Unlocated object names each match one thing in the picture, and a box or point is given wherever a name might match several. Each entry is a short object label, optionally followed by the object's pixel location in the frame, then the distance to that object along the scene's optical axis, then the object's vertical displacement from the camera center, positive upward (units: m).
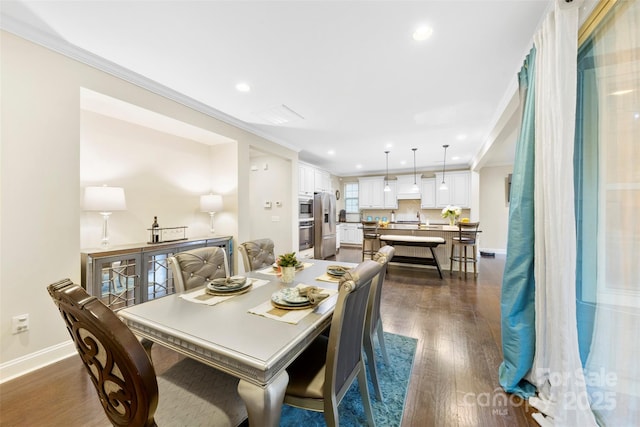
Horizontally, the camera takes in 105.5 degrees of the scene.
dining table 0.89 -0.53
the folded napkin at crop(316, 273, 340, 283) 1.84 -0.51
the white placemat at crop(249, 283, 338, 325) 1.21 -0.53
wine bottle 3.04 -0.25
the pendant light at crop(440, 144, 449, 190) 5.03 +1.36
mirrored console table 2.26 -0.62
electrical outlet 1.84 -0.86
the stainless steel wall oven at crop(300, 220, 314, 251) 5.58 -0.52
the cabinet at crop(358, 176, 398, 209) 7.77 +0.59
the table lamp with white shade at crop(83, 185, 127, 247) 2.43 +0.11
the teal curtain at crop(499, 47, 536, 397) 1.67 -0.47
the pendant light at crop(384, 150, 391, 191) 7.76 +1.07
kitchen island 4.80 -0.45
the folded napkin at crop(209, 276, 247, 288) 1.62 -0.48
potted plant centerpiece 1.81 -0.40
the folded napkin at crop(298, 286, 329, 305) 1.36 -0.48
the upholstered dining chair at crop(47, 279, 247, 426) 0.69 -0.50
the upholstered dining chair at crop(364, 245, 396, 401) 1.63 -0.74
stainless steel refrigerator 6.09 -0.35
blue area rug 1.46 -1.25
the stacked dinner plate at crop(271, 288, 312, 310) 1.33 -0.50
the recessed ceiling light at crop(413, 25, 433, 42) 1.83 +1.38
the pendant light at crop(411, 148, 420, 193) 5.52 +1.20
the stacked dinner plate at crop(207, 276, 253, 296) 1.57 -0.49
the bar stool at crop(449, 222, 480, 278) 4.34 -0.51
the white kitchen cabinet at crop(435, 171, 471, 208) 6.77 +0.63
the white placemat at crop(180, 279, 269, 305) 1.45 -0.53
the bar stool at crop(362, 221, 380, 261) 5.11 -0.39
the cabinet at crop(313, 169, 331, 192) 6.38 +0.89
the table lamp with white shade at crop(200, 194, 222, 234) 3.66 +0.14
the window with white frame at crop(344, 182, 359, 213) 8.52 +0.55
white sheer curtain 1.34 -0.10
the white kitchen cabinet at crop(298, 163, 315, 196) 5.65 +0.80
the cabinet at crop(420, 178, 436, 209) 7.22 +0.59
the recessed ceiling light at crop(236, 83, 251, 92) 2.67 +1.39
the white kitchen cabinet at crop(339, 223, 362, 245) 8.10 -0.71
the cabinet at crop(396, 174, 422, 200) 7.43 +0.85
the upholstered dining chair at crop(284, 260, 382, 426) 1.07 -0.78
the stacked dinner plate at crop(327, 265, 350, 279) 1.93 -0.48
